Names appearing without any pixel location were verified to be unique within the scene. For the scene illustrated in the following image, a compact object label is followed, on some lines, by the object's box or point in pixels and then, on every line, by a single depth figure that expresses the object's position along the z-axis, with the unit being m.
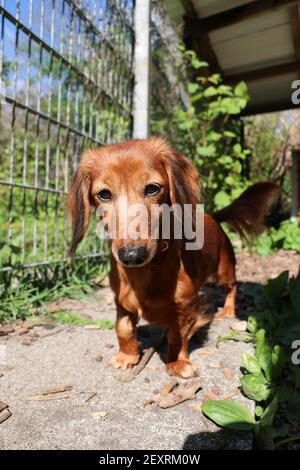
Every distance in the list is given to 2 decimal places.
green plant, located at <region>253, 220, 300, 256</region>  1.11
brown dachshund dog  0.38
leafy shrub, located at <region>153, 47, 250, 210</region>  1.00
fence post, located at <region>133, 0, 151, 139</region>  0.87
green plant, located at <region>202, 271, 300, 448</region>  0.31
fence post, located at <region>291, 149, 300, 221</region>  1.37
